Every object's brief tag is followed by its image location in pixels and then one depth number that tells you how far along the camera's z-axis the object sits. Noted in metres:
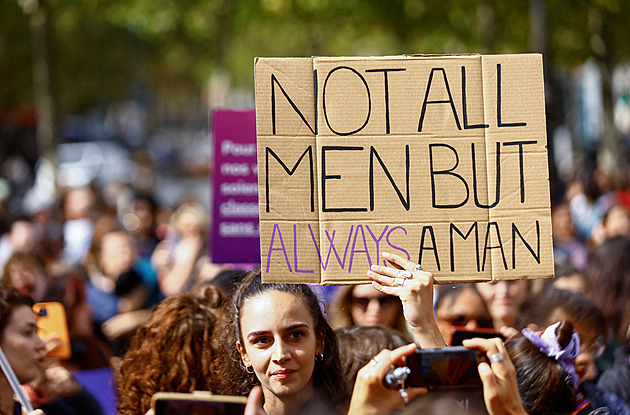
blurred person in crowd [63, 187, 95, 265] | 10.80
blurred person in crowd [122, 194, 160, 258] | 11.34
